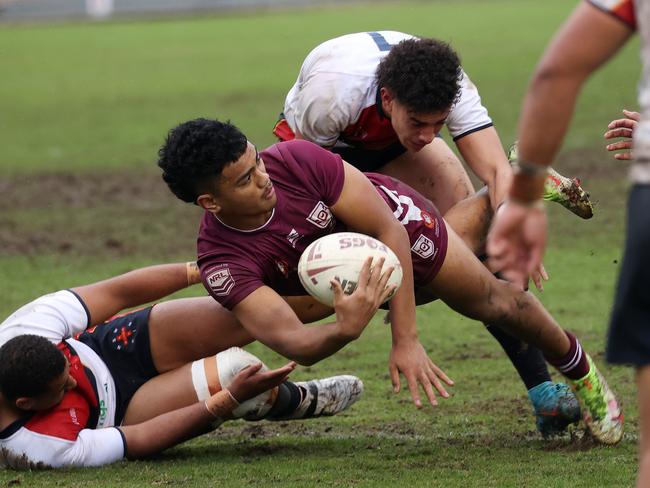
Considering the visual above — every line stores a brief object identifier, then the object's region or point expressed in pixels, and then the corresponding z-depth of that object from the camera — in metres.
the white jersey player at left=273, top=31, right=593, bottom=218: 11.82
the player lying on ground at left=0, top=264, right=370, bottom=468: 10.95
